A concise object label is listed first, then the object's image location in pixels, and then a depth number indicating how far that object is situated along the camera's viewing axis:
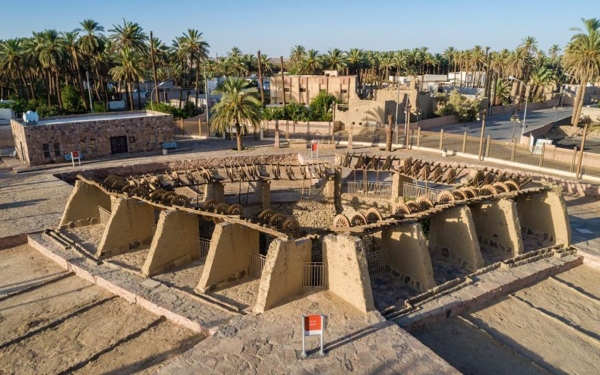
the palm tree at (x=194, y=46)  53.75
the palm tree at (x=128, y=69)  47.31
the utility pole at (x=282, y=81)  60.78
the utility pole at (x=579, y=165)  27.64
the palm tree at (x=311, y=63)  67.44
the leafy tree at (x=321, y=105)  51.75
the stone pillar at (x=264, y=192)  25.60
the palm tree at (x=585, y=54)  45.72
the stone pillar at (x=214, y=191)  24.61
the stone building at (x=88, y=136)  31.55
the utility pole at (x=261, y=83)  55.66
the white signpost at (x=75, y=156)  31.35
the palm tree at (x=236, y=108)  35.47
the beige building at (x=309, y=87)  58.78
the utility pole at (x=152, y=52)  50.53
